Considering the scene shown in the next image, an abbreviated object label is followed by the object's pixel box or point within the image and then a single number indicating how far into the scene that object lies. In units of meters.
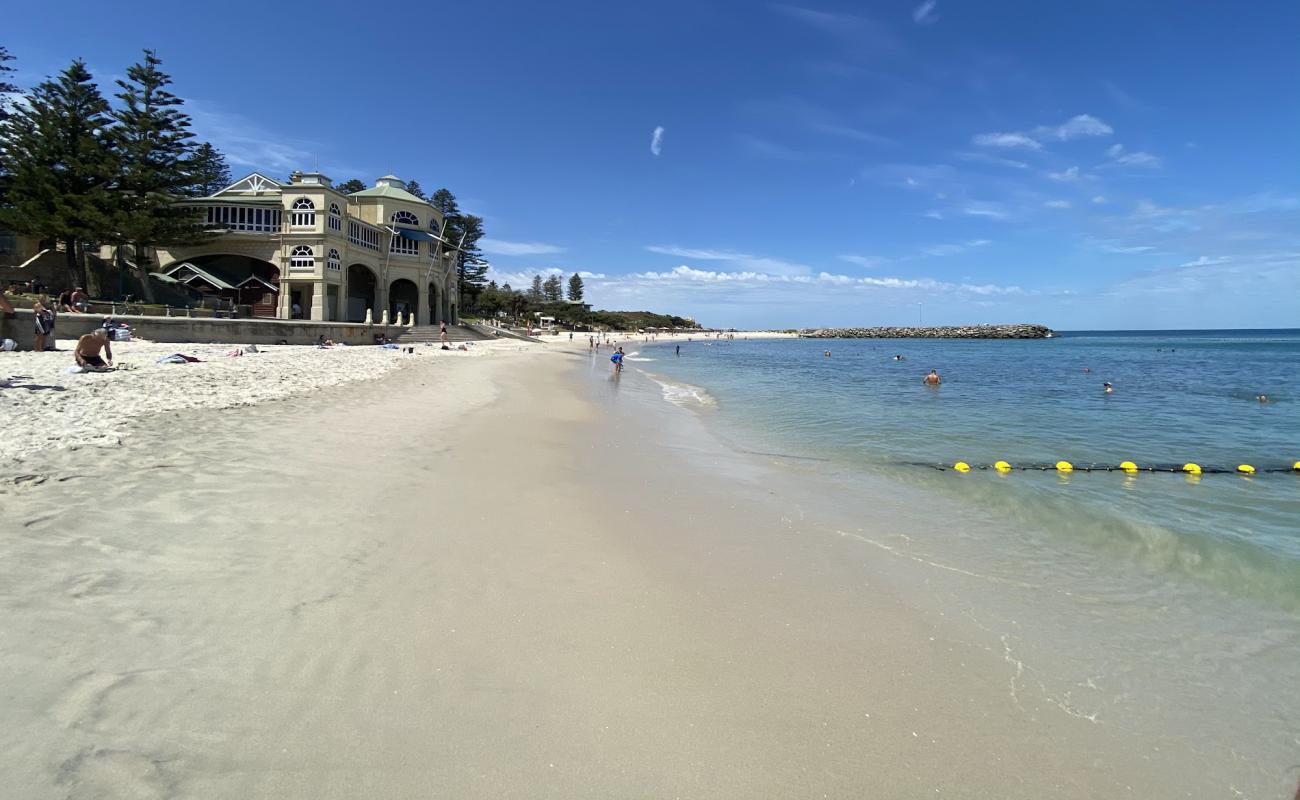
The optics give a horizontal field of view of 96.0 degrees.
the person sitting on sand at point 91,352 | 11.83
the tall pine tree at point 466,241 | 69.31
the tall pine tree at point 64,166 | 29.17
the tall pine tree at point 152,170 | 31.75
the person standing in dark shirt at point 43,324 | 14.66
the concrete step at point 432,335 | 37.78
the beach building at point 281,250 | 36.06
